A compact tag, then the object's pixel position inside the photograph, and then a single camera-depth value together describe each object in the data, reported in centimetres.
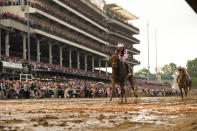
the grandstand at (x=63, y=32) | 4409
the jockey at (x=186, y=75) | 2167
